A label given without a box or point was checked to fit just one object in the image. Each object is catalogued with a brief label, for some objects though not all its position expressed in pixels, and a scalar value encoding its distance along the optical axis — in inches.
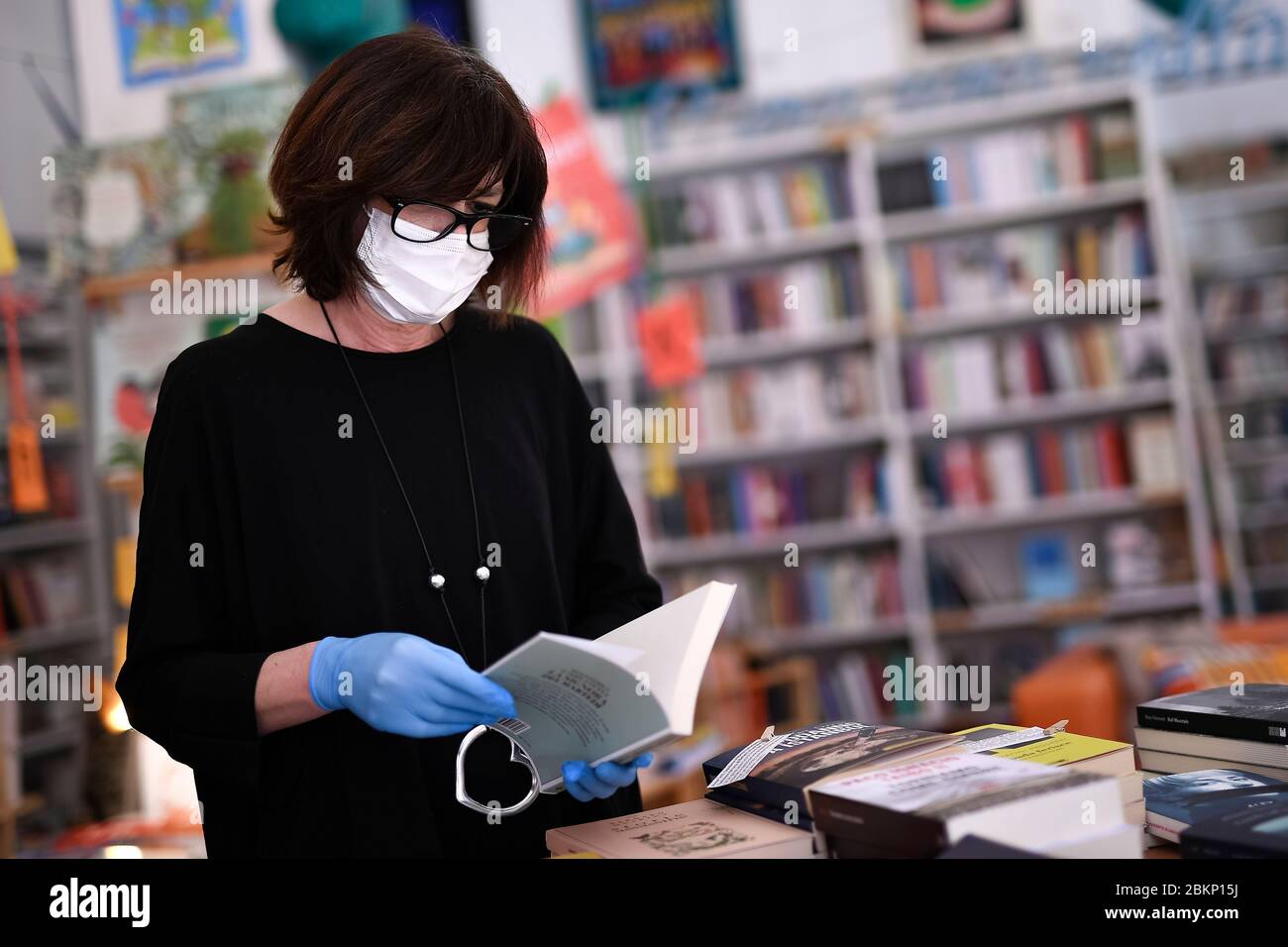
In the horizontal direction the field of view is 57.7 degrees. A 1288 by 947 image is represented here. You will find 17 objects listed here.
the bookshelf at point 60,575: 168.7
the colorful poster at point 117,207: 140.9
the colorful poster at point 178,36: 145.0
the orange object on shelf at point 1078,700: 141.6
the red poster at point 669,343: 179.0
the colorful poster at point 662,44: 203.9
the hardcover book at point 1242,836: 35.1
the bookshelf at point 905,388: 184.5
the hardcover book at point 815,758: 40.4
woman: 46.7
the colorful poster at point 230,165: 137.3
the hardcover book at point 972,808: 33.8
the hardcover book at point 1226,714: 45.0
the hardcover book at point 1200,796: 40.1
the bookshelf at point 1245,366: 199.8
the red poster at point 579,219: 173.0
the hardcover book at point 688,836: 37.6
